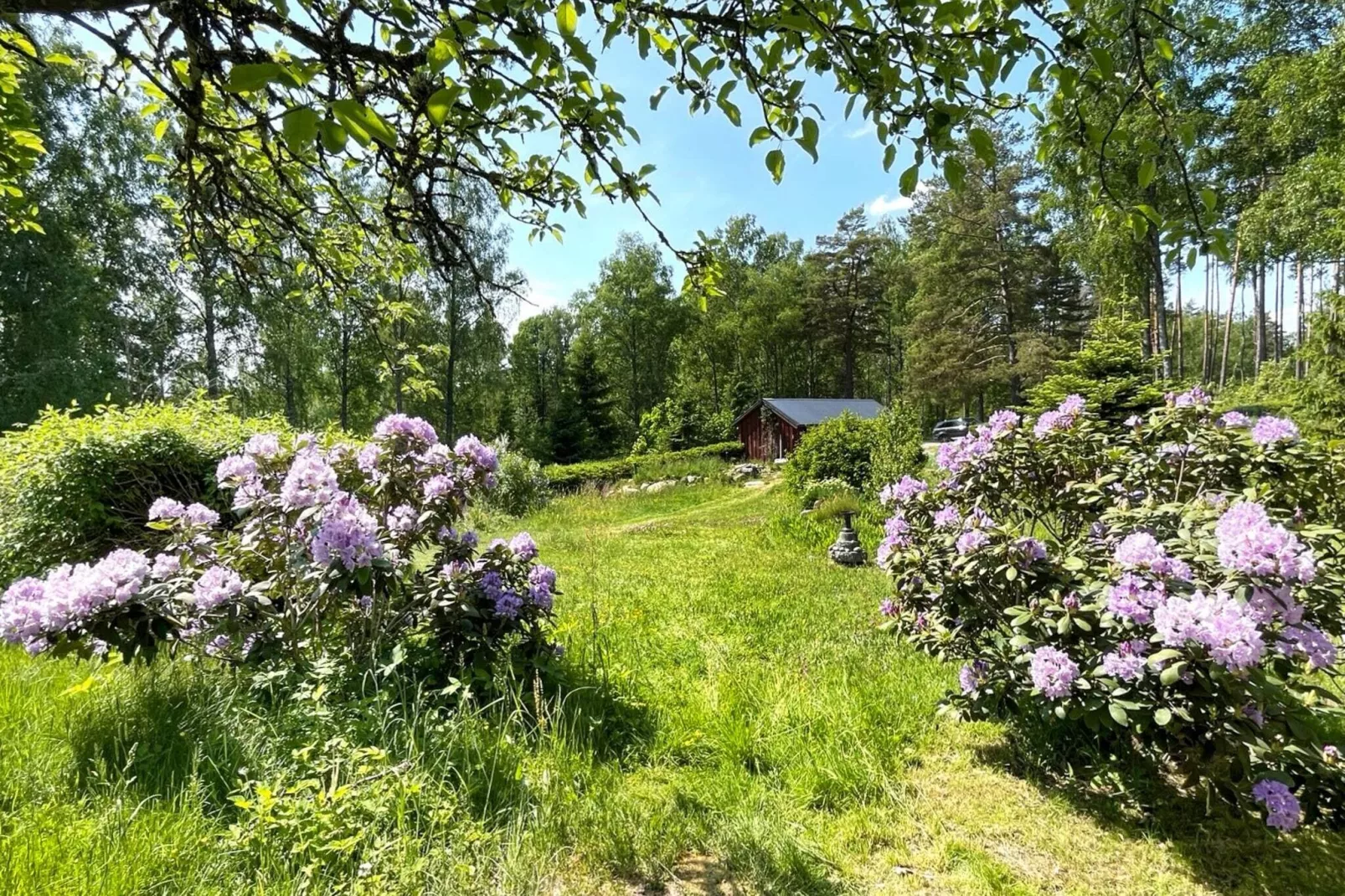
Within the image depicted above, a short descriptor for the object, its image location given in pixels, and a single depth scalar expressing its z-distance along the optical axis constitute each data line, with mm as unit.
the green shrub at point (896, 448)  8938
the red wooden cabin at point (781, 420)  23547
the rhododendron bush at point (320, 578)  2131
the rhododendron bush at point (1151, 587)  1819
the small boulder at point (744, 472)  18639
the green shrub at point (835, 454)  10758
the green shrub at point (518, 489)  14188
